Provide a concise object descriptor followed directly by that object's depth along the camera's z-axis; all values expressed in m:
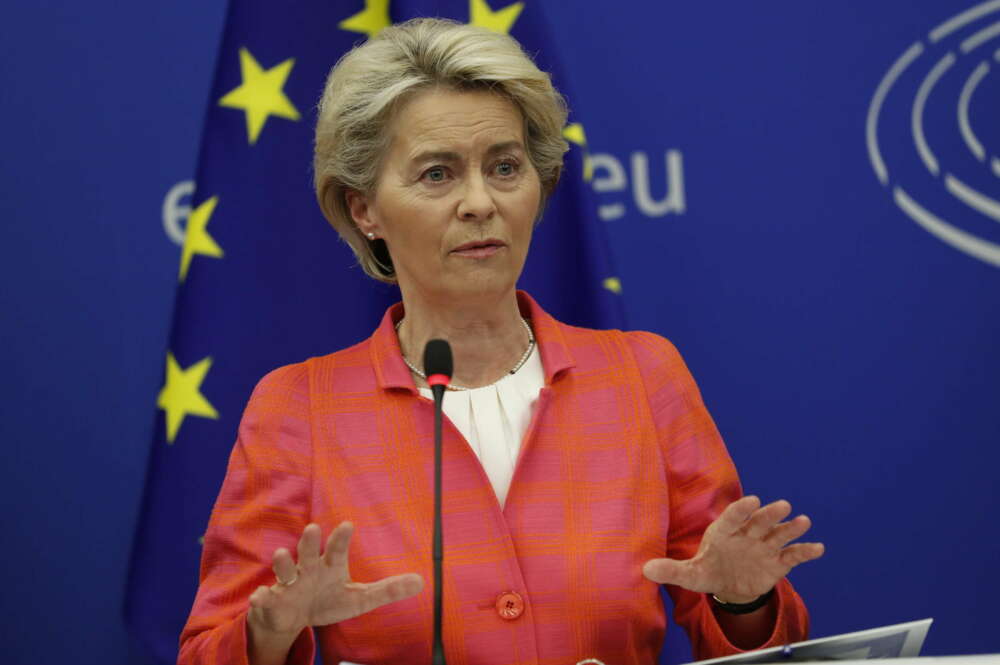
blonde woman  4.22
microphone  4.06
